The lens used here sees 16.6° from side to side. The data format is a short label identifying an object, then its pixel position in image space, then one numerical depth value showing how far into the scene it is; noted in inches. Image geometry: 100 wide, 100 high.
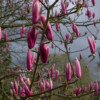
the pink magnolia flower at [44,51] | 54.1
